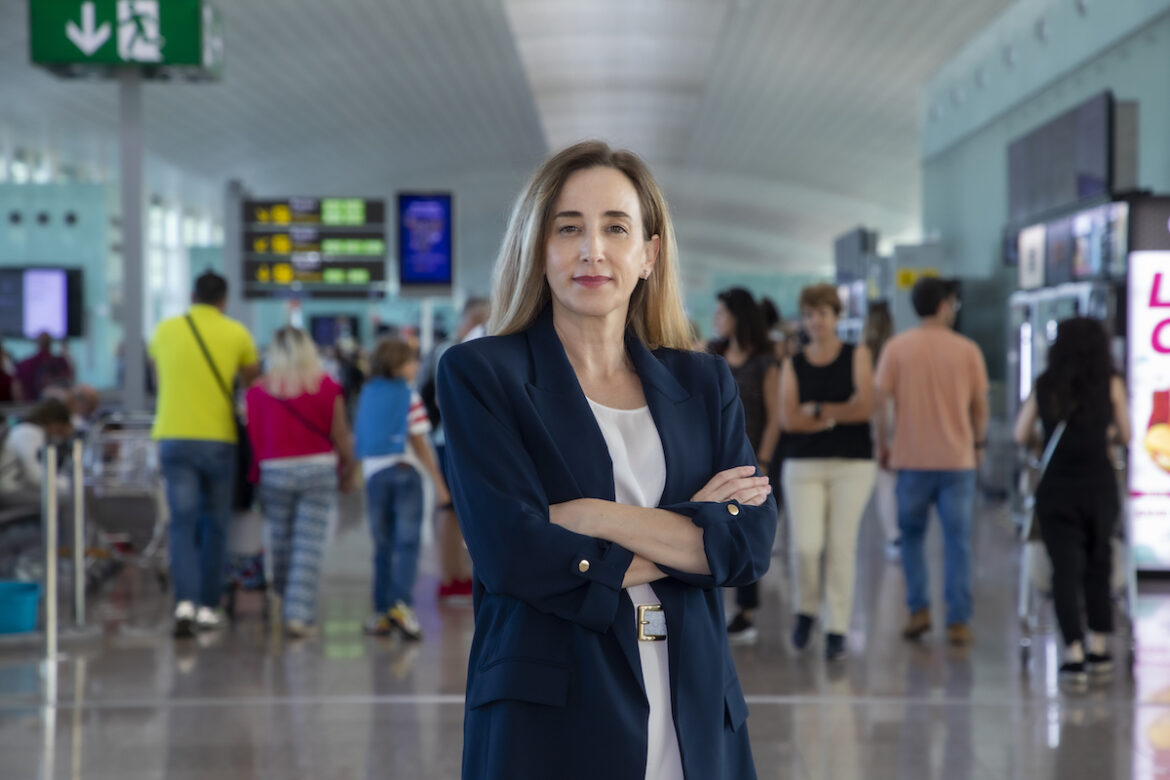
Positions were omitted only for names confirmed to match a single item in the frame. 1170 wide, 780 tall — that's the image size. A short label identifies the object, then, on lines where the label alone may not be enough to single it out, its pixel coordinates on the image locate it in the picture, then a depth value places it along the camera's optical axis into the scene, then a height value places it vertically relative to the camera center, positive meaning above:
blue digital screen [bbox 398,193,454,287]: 15.05 +1.18
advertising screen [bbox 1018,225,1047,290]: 12.29 +0.86
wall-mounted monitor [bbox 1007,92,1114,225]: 10.68 +1.70
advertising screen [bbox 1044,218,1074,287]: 11.34 +0.82
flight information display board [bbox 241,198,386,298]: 15.40 +1.05
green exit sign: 9.03 +2.14
